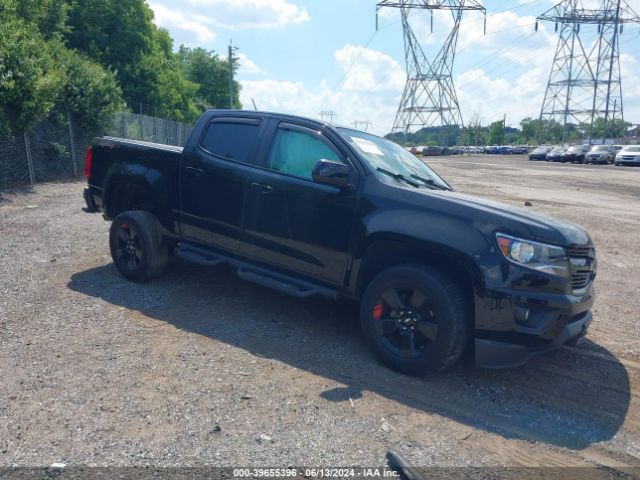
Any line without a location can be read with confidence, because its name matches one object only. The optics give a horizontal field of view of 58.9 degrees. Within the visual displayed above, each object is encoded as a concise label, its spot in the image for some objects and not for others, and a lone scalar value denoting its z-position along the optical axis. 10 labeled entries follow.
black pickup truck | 4.04
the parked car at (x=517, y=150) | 87.90
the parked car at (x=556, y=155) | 52.88
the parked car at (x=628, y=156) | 41.31
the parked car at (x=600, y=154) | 46.38
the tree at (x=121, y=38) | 28.45
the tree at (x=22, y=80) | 13.38
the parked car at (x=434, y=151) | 77.52
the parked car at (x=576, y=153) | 50.24
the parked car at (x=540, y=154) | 57.72
